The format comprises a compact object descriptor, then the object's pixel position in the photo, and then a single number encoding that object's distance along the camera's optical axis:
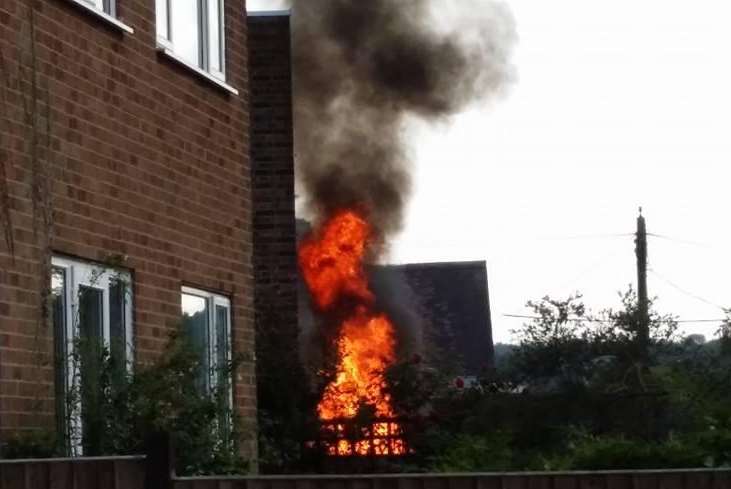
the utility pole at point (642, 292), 25.25
